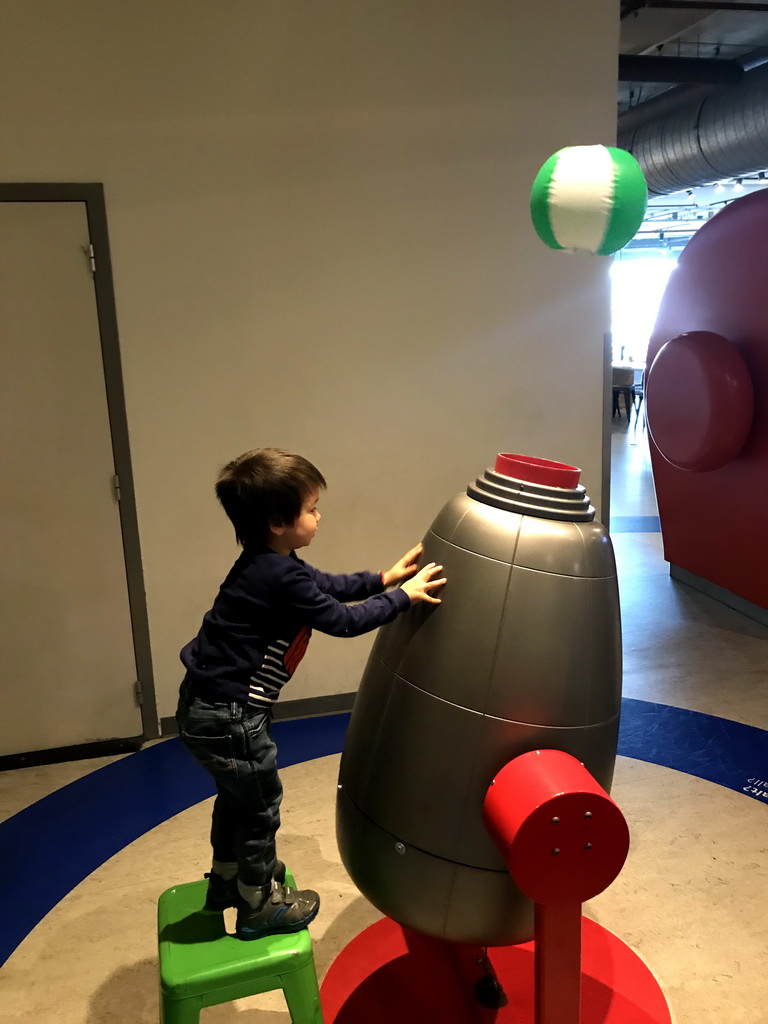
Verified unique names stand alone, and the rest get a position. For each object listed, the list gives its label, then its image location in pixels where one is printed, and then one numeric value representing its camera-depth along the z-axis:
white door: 2.89
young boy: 1.64
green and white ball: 1.86
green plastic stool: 1.67
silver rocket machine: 1.53
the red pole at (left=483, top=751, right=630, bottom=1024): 1.40
